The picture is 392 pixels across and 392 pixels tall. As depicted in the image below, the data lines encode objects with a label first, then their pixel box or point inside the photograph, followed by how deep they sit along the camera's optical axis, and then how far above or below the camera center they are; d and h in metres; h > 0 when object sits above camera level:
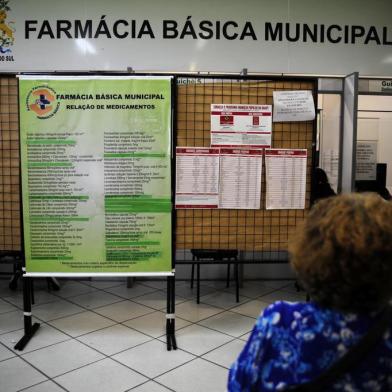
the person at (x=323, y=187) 4.36 -0.31
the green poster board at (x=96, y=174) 2.88 -0.14
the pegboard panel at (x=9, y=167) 3.04 -0.10
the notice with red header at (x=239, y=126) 2.97 +0.23
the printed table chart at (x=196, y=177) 2.99 -0.15
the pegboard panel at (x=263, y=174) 3.00 -0.10
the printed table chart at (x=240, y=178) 3.01 -0.16
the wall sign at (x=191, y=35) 4.22 +1.29
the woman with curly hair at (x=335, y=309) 0.91 -0.36
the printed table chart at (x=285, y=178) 3.03 -0.15
